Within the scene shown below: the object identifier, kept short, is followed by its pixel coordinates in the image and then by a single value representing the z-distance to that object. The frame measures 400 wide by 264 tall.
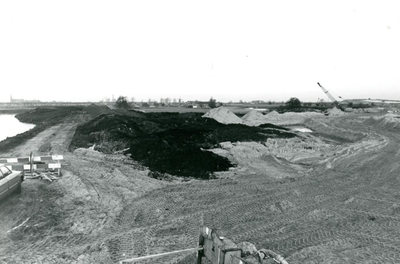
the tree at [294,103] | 86.18
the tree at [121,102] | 70.19
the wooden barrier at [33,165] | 11.14
